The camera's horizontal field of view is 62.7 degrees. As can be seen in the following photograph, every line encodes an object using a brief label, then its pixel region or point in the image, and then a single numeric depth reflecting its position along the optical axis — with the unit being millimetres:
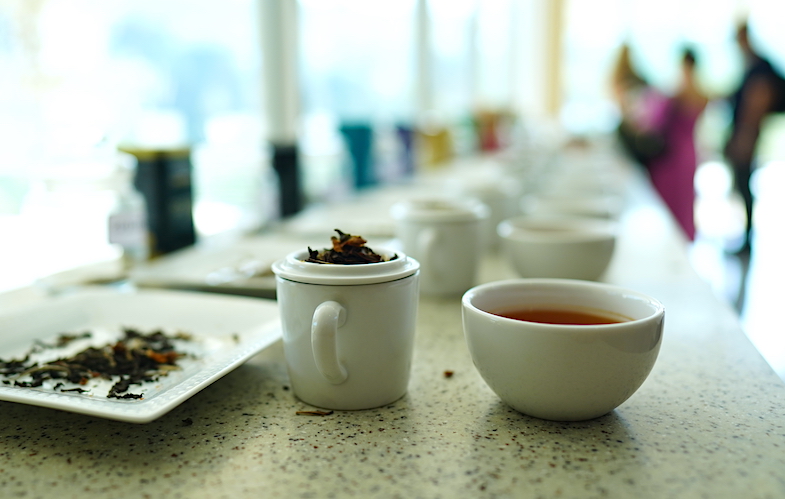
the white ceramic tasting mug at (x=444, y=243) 844
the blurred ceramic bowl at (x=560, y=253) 855
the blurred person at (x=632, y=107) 3564
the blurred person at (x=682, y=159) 3553
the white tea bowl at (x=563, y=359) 454
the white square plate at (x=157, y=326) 527
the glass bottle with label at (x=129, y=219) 943
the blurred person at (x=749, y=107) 3543
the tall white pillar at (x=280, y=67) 1678
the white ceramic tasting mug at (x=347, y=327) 488
